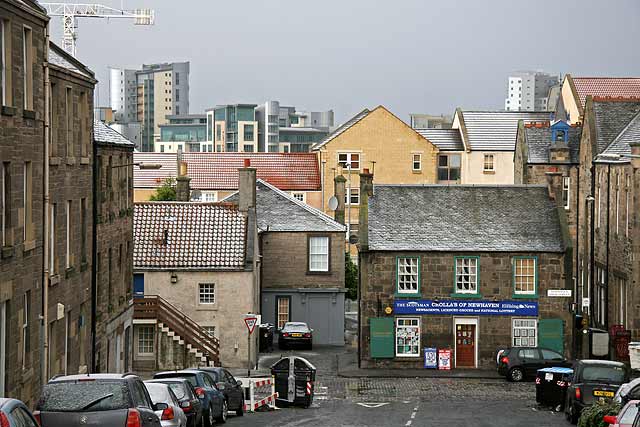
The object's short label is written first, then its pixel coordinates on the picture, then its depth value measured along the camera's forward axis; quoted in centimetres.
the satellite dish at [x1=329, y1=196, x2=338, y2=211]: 7356
